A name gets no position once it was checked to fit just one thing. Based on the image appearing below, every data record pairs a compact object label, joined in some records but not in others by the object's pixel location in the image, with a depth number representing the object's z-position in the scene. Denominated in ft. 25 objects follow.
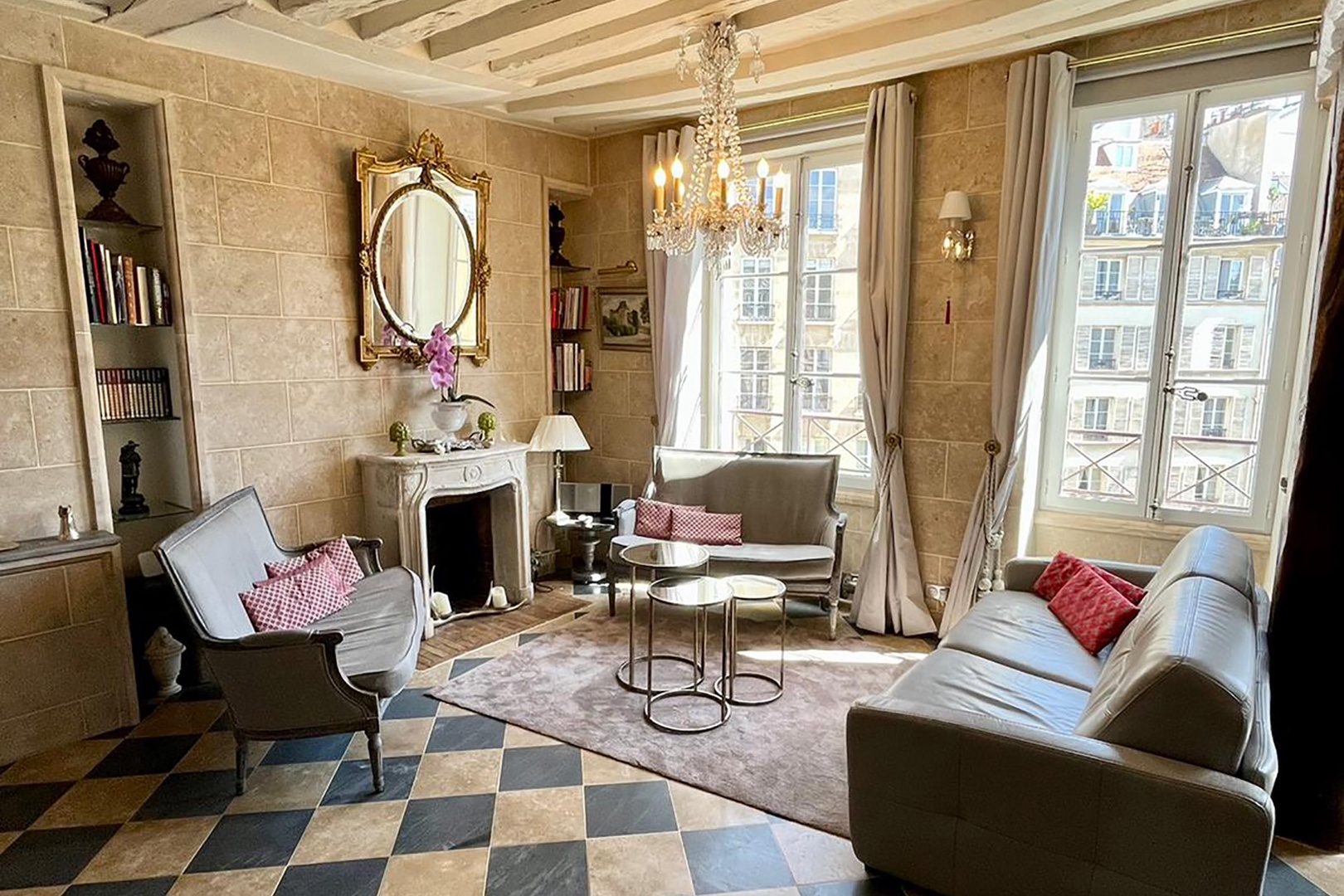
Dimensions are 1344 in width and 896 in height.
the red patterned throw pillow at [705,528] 13.87
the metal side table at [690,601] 9.87
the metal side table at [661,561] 10.98
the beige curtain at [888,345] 12.60
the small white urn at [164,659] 10.65
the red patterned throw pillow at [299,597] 9.50
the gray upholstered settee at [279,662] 8.12
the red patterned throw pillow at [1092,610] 9.08
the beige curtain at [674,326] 15.53
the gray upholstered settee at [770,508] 12.70
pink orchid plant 13.60
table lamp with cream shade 15.21
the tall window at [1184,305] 10.35
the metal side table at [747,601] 10.50
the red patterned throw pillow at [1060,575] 10.09
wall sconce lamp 12.05
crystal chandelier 9.85
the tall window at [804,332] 14.17
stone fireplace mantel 12.75
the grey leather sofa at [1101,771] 5.49
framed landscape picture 16.44
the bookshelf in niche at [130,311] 9.88
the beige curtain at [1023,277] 11.21
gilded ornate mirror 12.94
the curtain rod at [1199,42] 9.66
